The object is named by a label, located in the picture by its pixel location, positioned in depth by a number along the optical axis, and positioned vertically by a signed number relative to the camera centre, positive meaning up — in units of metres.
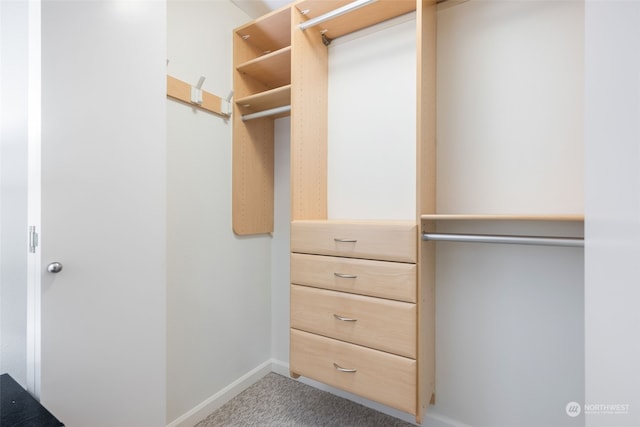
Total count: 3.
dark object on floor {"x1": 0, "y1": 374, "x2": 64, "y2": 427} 0.69 -0.50
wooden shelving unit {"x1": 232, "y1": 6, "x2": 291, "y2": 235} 1.76 +0.70
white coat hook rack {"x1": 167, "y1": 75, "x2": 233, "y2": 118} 1.49 +0.65
